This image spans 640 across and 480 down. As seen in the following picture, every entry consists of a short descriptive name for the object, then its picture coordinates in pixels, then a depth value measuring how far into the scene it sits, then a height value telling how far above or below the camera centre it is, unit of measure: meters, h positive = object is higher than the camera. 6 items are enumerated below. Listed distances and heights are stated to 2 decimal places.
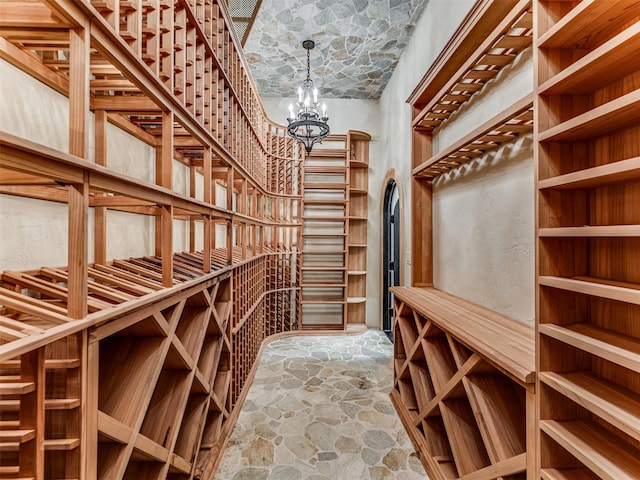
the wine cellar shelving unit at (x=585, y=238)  0.86 +0.01
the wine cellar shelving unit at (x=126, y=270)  0.75 -0.13
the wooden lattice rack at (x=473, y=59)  1.44 +1.02
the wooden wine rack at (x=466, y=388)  1.25 -0.77
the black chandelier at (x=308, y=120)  3.05 +1.25
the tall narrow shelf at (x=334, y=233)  4.79 +0.12
